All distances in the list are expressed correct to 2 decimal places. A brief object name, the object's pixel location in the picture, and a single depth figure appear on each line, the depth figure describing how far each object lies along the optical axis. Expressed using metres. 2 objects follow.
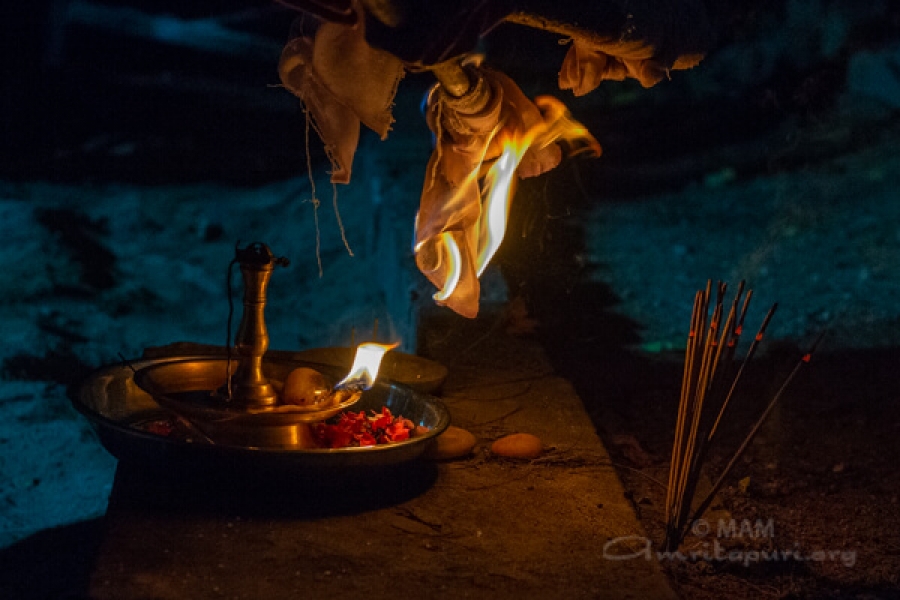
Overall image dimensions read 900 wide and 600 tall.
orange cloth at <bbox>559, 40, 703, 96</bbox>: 2.64
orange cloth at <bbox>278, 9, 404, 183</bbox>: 2.69
